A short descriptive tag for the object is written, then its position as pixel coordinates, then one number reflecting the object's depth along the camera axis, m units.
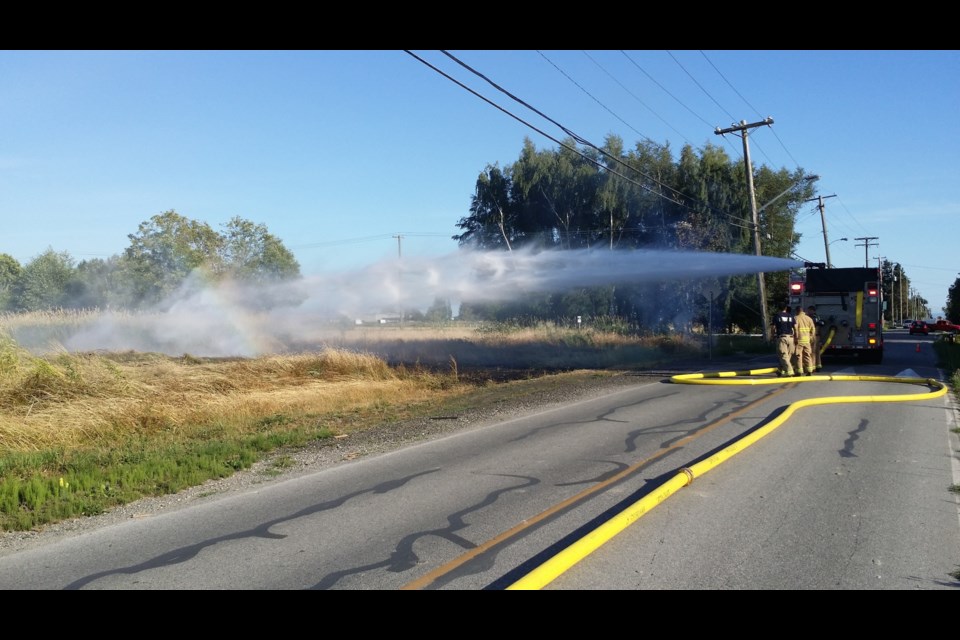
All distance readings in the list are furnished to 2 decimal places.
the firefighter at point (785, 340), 17.72
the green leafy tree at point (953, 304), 82.40
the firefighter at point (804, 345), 18.22
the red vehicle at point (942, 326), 61.17
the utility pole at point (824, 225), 55.00
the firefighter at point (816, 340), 19.50
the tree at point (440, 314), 42.94
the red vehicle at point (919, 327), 65.19
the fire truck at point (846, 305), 23.12
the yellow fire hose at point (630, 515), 4.61
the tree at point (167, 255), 34.06
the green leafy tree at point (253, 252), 36.59
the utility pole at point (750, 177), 33.03
